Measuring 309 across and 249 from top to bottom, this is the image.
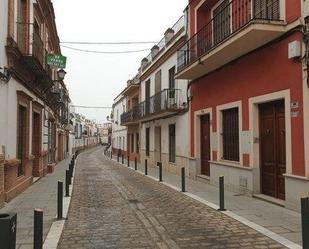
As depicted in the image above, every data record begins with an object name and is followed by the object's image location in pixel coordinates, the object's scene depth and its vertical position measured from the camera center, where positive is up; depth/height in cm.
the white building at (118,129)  3847 +110
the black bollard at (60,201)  808 -126
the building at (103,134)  11006 +157
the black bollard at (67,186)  1142 -135
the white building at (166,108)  1767 +155
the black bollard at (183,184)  1220 -140
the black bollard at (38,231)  508 -118
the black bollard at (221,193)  886 -122
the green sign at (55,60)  1588 +319
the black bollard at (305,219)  500 -104
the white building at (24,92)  1003 +152
